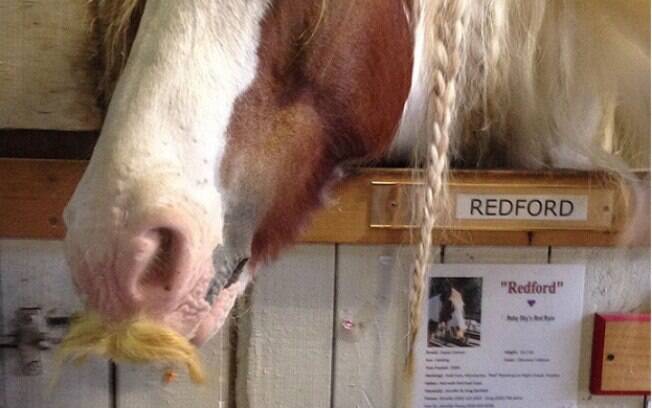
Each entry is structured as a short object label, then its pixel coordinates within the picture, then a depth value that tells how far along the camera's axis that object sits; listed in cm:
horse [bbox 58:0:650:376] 44
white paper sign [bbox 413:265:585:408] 67
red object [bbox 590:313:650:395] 67
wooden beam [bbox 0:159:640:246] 61
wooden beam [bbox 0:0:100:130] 62
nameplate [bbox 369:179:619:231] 61
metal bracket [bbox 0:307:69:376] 65
